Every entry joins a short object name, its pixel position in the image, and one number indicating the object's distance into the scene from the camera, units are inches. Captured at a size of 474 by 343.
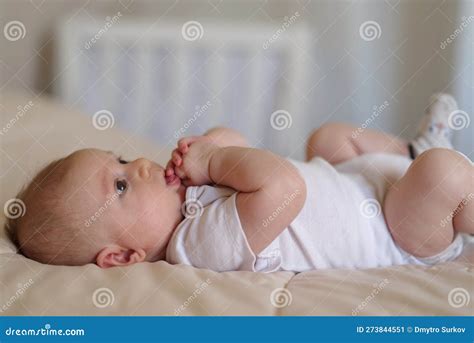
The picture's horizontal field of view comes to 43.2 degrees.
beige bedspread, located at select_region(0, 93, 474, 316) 27.3
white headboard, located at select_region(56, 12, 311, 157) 64.5
